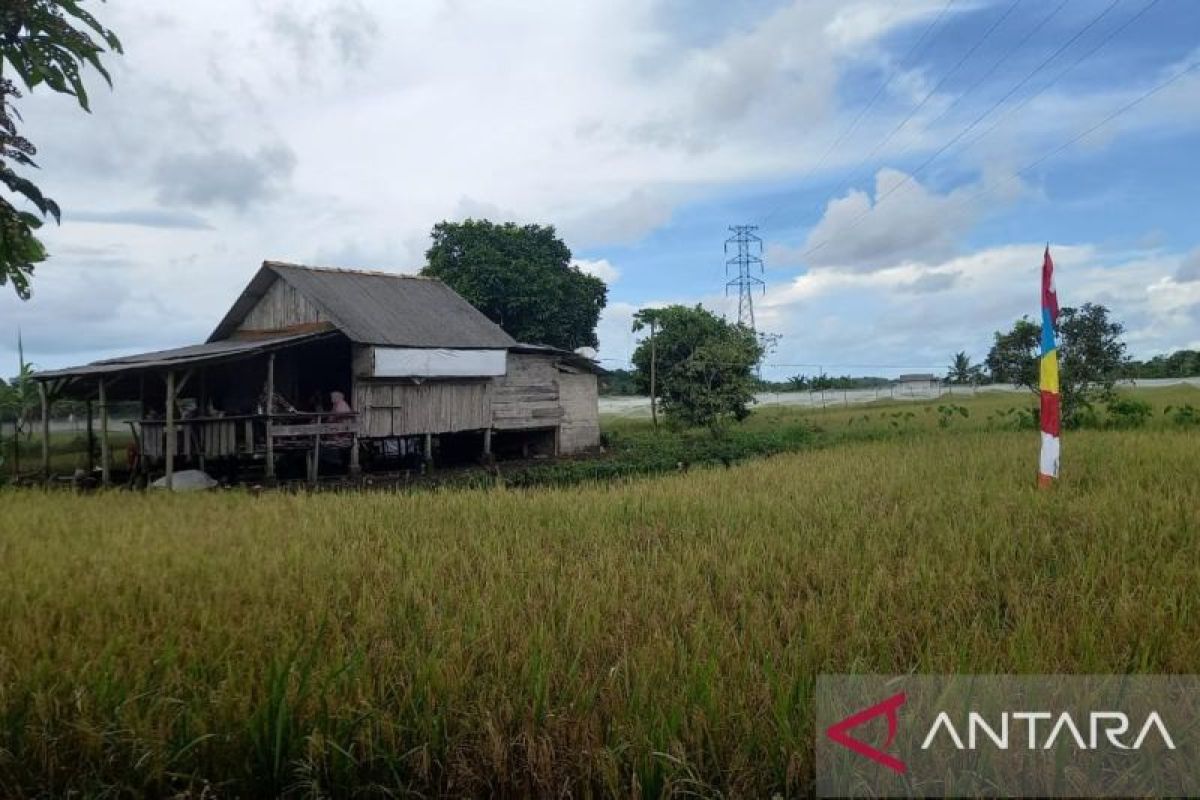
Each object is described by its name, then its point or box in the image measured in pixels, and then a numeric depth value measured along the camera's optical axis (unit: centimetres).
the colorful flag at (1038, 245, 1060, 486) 792
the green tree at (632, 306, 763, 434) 2152
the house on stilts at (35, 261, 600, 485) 1362
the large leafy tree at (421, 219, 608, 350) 2734
